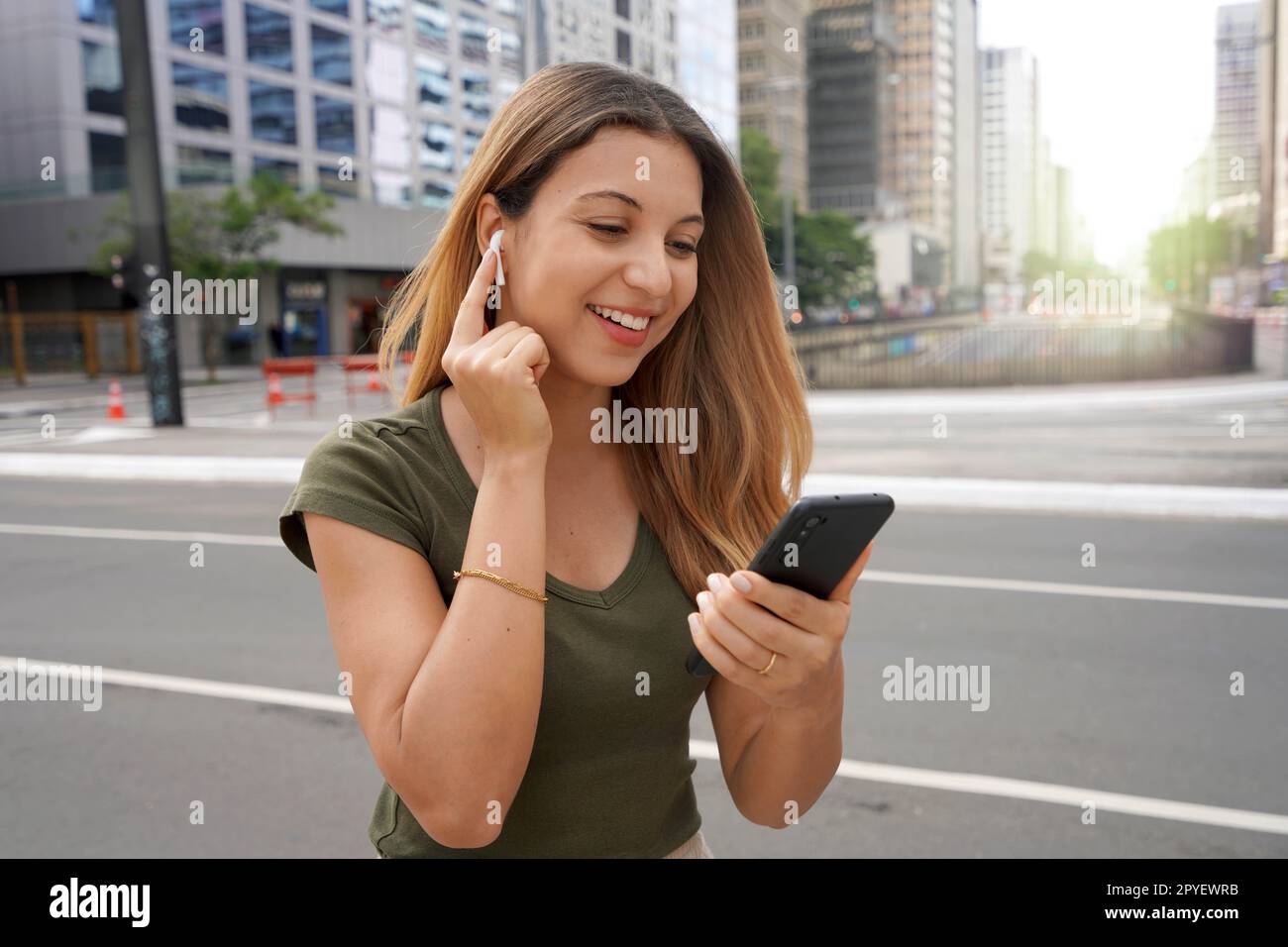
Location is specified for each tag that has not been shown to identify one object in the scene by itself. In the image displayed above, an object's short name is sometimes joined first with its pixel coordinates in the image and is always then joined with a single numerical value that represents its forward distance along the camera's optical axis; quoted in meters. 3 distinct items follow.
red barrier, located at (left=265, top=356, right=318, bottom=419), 24.02
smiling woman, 1.49
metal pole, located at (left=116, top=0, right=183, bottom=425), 17.83
